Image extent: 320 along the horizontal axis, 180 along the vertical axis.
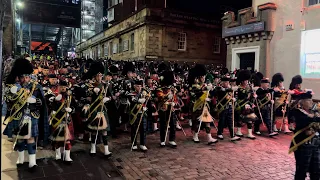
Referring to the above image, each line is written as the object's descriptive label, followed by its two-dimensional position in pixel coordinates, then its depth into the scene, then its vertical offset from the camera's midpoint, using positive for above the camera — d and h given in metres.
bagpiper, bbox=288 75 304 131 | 8.93 -0.24
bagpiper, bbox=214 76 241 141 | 8.23 -0.91
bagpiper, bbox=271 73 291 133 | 9.53 -0.76
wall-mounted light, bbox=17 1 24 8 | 20.76 +5.33
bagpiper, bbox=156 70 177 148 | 7.61 -0.88
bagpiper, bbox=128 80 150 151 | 7.16 -1.02
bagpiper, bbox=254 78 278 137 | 8.96 -0.92
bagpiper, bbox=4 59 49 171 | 5.66 -0.73
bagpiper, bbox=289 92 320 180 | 4.45 -1.03
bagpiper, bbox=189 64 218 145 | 7.91 -0.75
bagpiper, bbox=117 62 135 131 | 8.54 -0.50
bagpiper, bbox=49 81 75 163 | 6.15 -1.12
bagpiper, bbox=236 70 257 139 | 8.47 -0.85
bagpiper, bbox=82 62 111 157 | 6.57 -0.90
